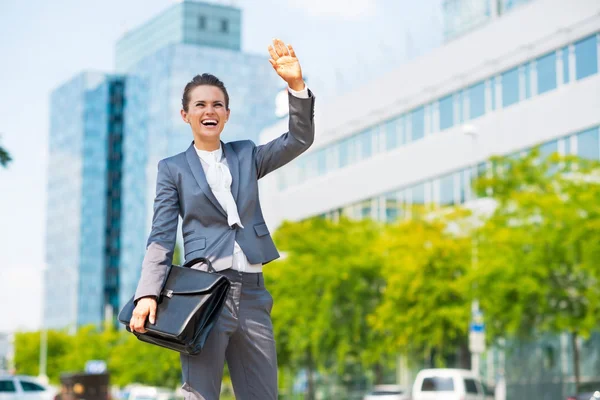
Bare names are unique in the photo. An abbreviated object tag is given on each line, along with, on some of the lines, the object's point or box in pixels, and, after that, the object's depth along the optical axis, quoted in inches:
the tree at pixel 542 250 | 1026.7
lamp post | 1116.5
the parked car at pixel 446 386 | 1067.3
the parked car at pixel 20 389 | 1226.3
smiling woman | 173.5
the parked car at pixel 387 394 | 1289.4
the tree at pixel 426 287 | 1225.4
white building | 1405.0
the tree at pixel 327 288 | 1445.6
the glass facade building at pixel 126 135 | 4566.9
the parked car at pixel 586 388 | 1091.9
